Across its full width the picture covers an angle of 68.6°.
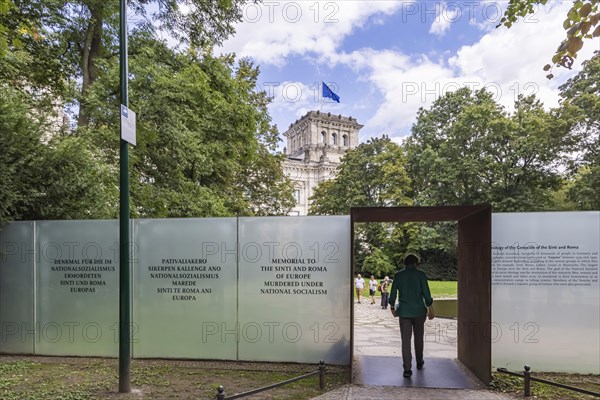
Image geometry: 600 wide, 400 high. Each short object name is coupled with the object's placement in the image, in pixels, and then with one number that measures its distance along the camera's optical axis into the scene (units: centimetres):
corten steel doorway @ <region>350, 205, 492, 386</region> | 693
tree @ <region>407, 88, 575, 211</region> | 3052
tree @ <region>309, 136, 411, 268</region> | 4003
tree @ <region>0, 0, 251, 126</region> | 1353
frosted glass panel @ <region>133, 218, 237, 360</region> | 852
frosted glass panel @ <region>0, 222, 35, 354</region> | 892
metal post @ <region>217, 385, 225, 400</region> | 496
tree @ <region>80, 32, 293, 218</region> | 1424
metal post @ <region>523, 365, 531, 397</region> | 638
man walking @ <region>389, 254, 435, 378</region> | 732
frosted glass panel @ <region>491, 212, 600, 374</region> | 759
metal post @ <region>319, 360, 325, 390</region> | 673
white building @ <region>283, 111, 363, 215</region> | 8231
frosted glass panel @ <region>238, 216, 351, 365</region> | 823
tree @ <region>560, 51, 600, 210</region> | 2528
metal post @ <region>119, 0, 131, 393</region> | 655
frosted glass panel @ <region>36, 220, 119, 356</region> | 877
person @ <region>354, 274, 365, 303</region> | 2099
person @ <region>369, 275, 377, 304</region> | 2178
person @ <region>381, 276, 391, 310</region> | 1885
